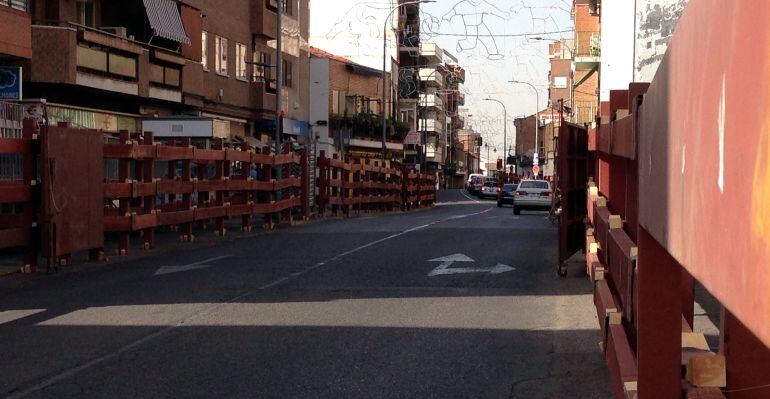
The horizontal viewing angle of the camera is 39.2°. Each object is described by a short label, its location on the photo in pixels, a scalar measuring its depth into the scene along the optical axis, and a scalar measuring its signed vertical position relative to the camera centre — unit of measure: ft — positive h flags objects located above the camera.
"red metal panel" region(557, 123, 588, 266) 43.37 -0.82
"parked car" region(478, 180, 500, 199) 278.79 -6.07
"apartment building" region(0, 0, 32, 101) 83.69 +9.69
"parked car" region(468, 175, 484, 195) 304.91 -5.28
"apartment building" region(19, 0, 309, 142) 98.27 +11.03
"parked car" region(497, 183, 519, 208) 188.96 -5.11
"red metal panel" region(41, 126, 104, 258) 47.52 -1.20
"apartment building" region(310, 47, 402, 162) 222.07 +13.13
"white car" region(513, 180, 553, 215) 146.41 -4.36
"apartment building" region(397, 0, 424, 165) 310.29 +25.54
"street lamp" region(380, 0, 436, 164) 185.72 +4.28
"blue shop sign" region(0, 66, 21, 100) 83.23 +6.23
